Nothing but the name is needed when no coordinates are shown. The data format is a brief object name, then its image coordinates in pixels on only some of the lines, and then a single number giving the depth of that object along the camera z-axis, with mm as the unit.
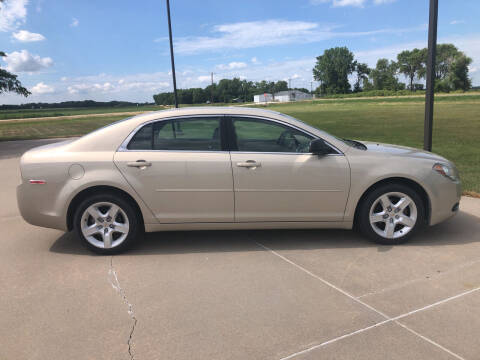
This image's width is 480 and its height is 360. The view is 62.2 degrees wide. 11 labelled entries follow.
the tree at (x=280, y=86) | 154425
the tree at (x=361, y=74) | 141750
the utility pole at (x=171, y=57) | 15643
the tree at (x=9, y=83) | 19016
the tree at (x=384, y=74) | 130125
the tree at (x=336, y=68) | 135125
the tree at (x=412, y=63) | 125438
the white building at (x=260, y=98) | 135125
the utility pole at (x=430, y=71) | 6254
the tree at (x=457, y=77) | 98812
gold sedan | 4160
